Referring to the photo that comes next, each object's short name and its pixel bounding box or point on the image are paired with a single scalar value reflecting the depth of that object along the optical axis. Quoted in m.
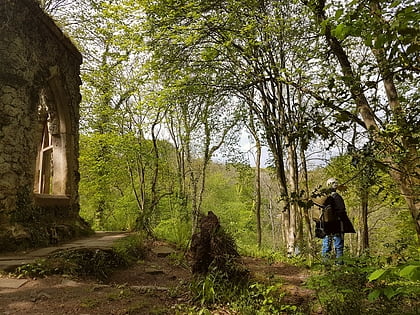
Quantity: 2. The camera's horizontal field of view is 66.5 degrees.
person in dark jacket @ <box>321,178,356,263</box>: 5.16
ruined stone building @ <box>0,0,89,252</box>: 5.29
